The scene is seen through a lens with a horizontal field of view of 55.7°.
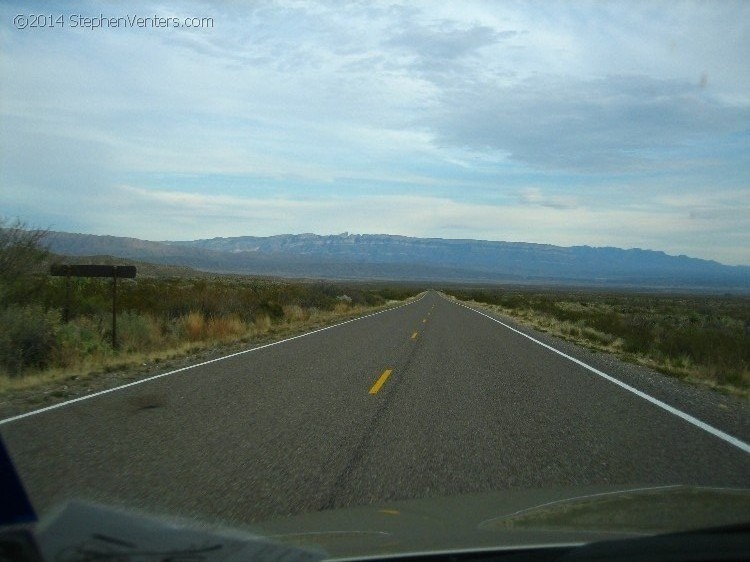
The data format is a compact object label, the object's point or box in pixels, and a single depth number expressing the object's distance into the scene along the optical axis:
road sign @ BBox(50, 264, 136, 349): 16.86
